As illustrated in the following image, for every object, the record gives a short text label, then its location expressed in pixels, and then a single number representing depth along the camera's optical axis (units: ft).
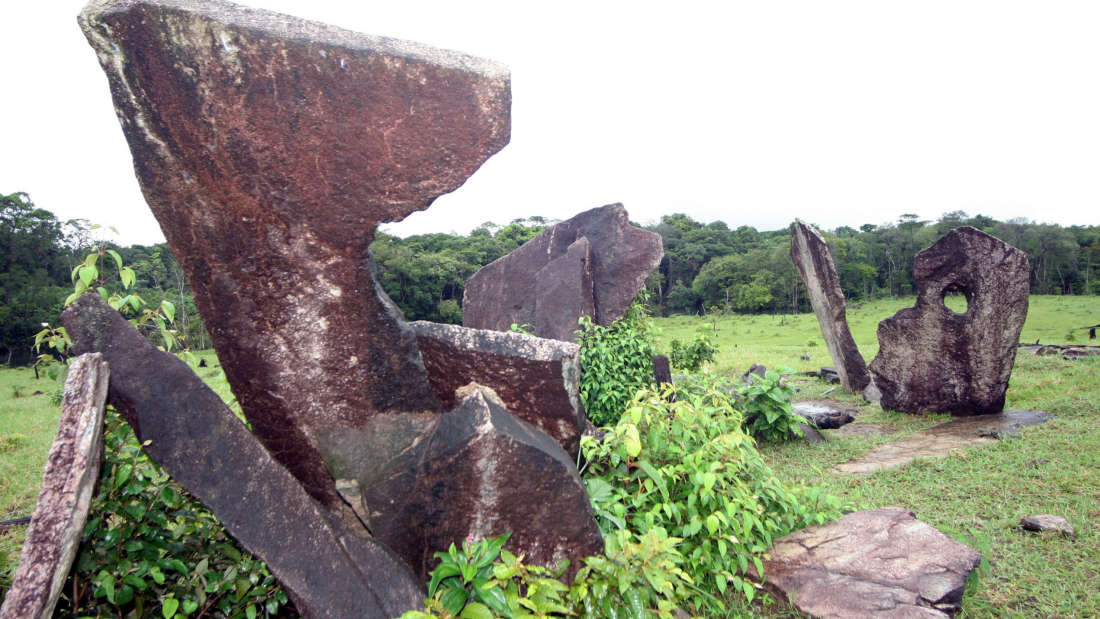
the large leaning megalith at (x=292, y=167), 7.95
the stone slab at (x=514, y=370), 10.41
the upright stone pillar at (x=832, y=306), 31.83
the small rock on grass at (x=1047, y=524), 12.75
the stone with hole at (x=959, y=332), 23.80
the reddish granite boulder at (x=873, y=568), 9.75
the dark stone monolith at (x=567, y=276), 27.17
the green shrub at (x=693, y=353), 31.65
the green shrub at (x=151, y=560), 8.31
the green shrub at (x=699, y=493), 10.71
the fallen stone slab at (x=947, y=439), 19.57
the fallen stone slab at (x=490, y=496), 8.91
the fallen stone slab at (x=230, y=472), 8.23
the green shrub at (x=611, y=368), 22.84
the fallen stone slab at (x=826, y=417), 24.47
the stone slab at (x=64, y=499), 6.62
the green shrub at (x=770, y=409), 21.67
